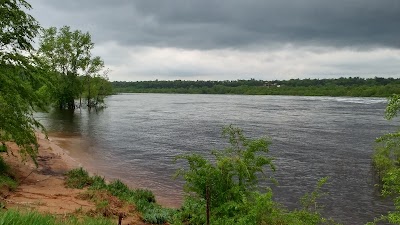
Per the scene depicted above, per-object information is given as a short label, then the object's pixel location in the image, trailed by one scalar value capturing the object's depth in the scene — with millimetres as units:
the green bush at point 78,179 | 13856
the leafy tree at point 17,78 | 12352
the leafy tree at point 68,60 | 56500
